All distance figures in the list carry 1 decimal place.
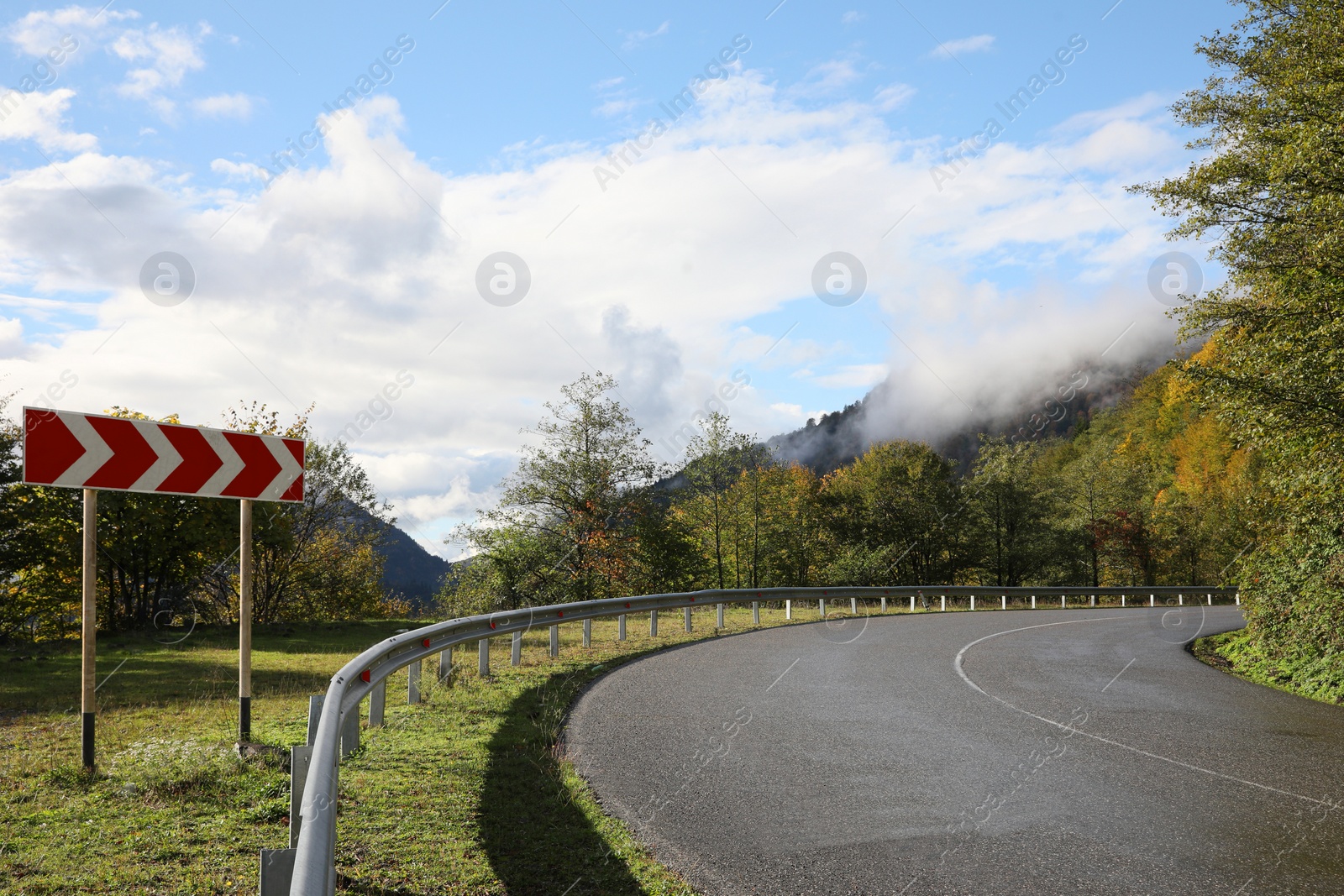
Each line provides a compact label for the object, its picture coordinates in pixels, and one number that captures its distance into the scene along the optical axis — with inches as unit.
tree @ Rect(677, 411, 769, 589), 1834.4
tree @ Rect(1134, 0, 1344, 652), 485.4
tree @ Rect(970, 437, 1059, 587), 2682.1
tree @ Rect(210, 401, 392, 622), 1355.8
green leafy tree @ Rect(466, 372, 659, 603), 1285.7
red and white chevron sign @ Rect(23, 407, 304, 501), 277.0
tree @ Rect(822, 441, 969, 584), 2466.8
